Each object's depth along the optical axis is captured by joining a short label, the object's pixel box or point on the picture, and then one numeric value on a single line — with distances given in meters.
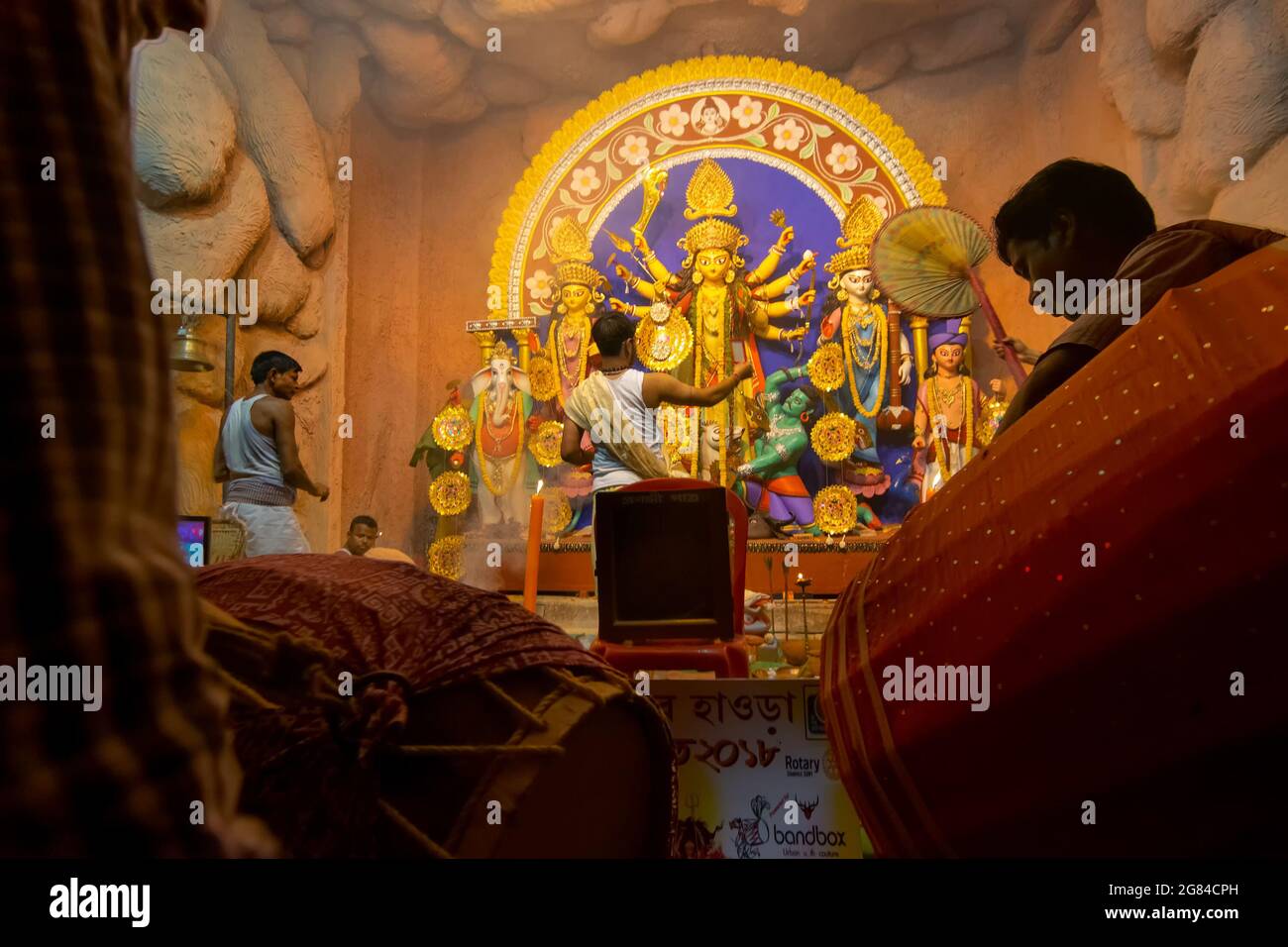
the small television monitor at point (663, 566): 2.38
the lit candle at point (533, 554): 2.96
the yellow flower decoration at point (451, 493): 6.70
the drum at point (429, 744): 0.60
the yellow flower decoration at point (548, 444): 6.72
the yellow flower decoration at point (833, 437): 6.46
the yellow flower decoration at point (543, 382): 6.95
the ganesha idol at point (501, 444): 6.78
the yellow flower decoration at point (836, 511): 6.27
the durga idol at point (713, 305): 6.81
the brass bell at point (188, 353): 5.12
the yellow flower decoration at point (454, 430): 6.78
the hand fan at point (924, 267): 2.97
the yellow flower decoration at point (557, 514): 6.53
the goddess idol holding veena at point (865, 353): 6.55
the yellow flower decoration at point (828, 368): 6.60
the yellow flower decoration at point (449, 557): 6.19
